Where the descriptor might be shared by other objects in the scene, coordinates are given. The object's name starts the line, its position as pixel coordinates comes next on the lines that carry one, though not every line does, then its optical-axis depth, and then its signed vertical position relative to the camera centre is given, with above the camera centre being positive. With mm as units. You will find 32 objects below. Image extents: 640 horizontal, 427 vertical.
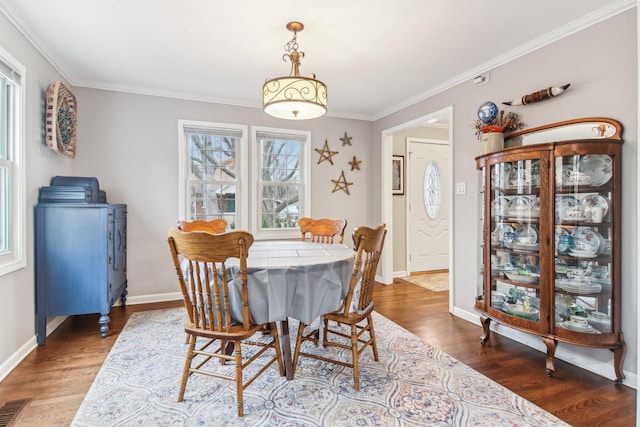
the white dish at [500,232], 2650 -185
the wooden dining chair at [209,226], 3102 -140
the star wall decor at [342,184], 4781 +378
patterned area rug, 1766 -1104
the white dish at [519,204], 2502 +38
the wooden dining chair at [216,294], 1692 -456
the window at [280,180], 4359 +417
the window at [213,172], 4020 +486
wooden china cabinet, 2168 -197
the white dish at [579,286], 2196 -523
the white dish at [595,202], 2195 +43
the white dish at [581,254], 2207 -303
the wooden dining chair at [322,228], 3311 -180
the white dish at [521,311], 2400 -764
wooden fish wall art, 2465 +884
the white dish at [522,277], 2427 -517
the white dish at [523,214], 2434 -38
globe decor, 2834 +727
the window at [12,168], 2342 +312
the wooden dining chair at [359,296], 1992 -560
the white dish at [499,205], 2666 +31
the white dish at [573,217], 2244 -58
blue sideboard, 2689 -410
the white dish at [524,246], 2439 -283
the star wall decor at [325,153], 4657 +805
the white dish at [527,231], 2450 -171
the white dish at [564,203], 2270 +37
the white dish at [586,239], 2207 -204
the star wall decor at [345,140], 4805 +1016
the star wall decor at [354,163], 4882 +687
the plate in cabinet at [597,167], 2191 +273
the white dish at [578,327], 2162 -789
